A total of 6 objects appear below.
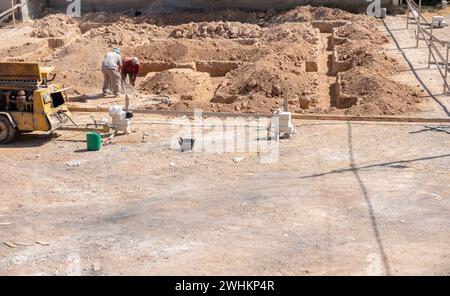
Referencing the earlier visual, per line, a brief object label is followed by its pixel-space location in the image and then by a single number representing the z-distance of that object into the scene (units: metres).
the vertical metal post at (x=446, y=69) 16.27
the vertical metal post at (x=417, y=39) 20.75
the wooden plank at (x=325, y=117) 14.27
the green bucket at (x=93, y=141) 12.88
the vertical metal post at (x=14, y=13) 26.64
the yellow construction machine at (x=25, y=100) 13.23
